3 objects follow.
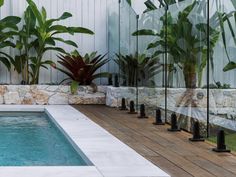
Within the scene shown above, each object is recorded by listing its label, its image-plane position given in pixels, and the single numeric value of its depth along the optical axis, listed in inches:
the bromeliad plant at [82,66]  297.8
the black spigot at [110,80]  304.0
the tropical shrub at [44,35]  291.8
